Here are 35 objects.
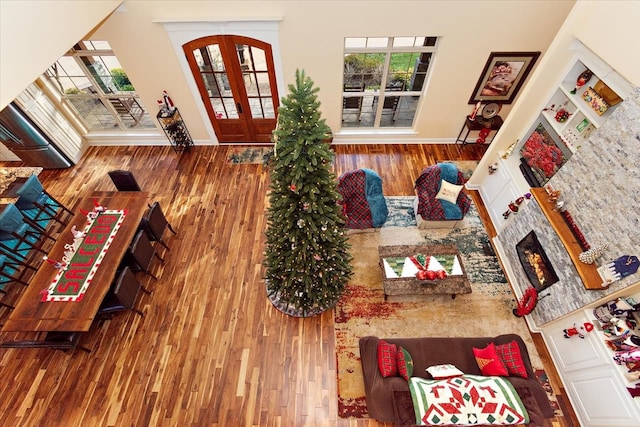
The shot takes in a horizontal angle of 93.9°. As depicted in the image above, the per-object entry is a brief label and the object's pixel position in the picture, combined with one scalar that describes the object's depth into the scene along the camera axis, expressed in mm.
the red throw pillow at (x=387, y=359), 3145
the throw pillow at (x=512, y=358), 3172
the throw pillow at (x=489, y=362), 3170
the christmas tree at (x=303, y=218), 2459
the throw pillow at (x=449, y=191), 4535
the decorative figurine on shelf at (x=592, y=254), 2949
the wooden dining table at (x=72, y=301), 3301
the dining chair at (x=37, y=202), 4576
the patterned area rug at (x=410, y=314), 3670
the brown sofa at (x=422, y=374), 2926
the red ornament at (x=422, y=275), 3848
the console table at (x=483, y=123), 5527
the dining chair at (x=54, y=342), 3180
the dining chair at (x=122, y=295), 3533
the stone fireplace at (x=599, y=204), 2723
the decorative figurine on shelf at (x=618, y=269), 2641
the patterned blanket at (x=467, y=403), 2816
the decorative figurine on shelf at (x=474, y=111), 5320
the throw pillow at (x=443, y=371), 3139
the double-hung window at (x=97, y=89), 5043
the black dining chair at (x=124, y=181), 4566
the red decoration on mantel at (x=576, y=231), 3205
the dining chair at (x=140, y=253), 3912
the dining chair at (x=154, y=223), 4254
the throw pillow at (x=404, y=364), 3143
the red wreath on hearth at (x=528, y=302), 3738
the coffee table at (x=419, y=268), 3883
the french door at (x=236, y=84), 4715
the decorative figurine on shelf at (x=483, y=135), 5715
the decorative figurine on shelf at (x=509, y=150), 4465
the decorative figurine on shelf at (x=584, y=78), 3516
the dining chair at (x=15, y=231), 4208
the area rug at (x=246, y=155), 6000
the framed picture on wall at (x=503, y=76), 4756
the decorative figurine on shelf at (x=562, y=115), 3808
